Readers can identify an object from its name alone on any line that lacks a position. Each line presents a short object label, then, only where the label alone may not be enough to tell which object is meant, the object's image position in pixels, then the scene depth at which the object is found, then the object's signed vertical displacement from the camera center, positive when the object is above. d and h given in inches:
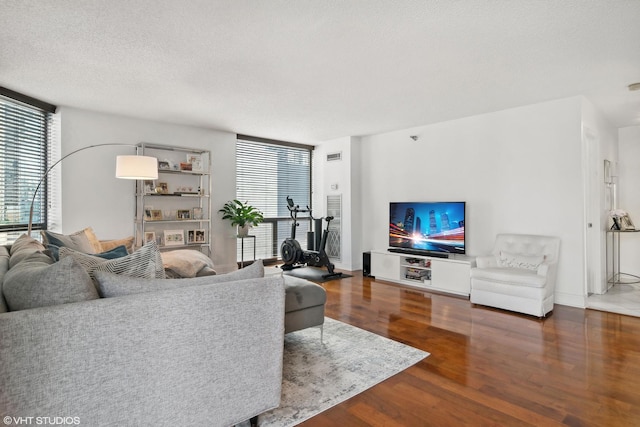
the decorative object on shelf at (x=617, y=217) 196.8 -1.0
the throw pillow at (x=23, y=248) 77.0 -7.9
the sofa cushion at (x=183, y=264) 121.3 -16.5
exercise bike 232.4 -25.3
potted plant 223.9 +1.1
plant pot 223.9 -8.6
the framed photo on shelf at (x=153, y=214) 194.4 +2.4
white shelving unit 196.1 +10.5
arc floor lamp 147.6 +21.7
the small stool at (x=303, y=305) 109.1 -28.3
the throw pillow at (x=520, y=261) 163.6 -21.5
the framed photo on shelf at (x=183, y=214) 207.6 +2.4
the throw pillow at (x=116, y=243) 150.3 -10.8
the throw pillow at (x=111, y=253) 83.7 -8.7
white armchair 147.5 -26.0
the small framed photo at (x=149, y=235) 194.7 -9.5
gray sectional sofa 49.2 -21.0
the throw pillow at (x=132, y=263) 67.9 -8.8
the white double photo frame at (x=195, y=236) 209.2 -10.9
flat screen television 194.7 -6.5
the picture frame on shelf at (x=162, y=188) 197.6 +17.5
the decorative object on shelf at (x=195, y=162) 212.6 +34.5
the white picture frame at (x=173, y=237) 201.9 -11.4
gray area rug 82.0 -43.6
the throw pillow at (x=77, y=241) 113.7 -7.6
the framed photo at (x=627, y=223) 203.5 -4.6
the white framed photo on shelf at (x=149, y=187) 193.3 +17.7
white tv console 183.3 -31.4
